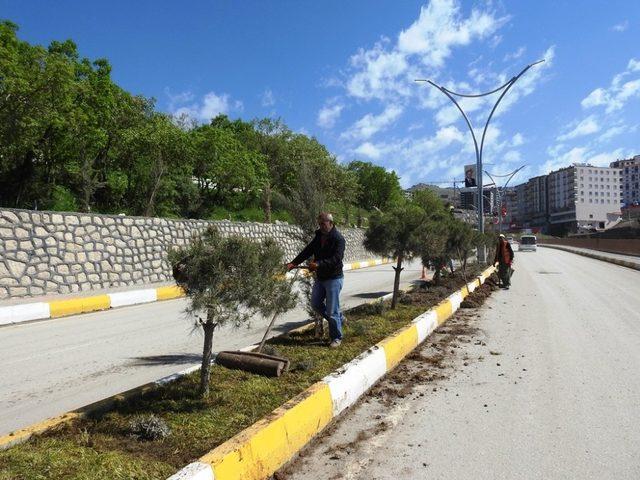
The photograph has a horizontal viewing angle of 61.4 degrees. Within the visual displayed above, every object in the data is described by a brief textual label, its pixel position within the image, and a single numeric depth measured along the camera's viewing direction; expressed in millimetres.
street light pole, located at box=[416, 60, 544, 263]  22000
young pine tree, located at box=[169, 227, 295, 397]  3994
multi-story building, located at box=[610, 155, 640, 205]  173875
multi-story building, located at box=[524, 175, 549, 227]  164000
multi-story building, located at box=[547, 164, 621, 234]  136875
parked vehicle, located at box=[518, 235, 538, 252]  57312
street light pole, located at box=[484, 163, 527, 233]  51469
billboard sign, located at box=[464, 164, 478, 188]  27762
